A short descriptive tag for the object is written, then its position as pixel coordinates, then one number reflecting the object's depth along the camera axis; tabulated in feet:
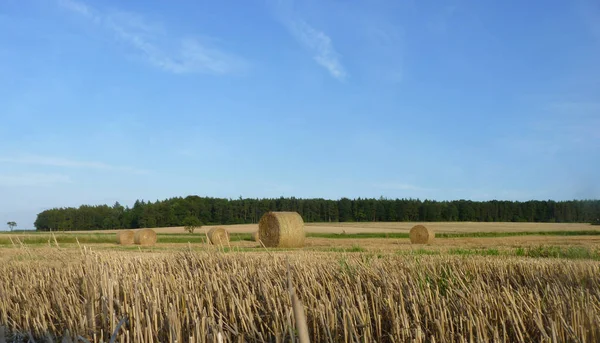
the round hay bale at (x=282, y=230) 81.97
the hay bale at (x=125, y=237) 112.98
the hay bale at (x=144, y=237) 111.55
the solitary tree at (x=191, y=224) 163.21
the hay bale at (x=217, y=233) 101.04
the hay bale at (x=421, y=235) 101.86
